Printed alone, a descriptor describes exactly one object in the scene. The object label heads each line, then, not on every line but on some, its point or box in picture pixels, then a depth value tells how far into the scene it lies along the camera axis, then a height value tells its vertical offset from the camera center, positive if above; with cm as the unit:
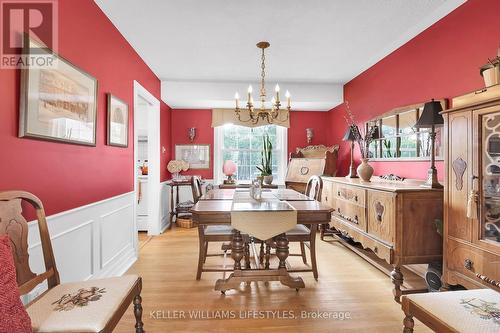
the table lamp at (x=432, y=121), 225 +40
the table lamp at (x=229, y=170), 509 -6
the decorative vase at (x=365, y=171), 302 -4
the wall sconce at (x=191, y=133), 527 +67
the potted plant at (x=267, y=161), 479 +13
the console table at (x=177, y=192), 473 -45
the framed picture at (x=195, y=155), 531 +24
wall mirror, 269 +33
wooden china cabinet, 163 -15
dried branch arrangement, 356 +42
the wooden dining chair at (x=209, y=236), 253 -65
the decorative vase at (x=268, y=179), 475 -21
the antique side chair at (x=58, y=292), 116 -65
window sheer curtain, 523 +58
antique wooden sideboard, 218 -48
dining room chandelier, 259 +60
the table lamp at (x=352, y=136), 373 +45
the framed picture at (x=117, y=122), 258 +46
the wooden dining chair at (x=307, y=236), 251 -64
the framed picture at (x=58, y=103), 154 +43
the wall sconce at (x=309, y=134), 535 +66
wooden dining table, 202 -41
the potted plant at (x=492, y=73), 162 +59
